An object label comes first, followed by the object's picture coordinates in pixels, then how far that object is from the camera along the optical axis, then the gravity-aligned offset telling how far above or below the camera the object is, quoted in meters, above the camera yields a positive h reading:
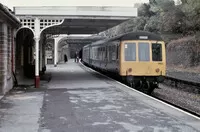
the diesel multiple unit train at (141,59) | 17.05 -0.20
